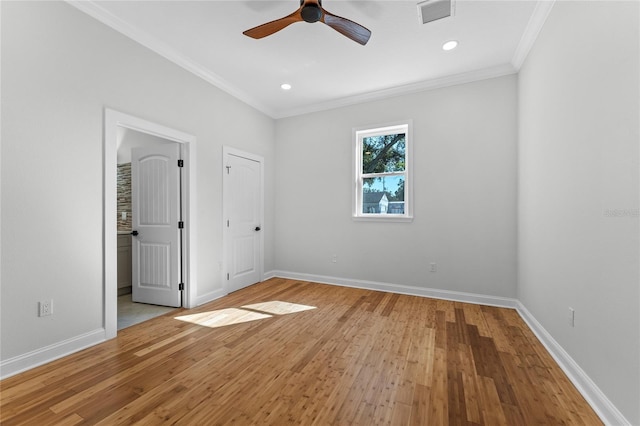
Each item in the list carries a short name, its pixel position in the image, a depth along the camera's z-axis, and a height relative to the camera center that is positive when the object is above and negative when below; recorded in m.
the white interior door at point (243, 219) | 4.06 -0.12
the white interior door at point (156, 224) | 3.40 -0.16
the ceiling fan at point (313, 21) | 2.06 +1.58
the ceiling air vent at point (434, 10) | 2.37 +1.87
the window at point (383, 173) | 4.11 +0.63
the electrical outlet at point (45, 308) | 2.13 -0.78
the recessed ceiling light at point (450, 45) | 2.93 +1.88
